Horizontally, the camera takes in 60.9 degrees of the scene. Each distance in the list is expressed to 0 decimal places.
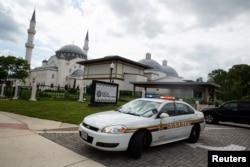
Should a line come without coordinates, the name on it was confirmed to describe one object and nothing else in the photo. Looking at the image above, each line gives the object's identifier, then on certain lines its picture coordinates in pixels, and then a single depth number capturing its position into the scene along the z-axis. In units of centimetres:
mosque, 3808
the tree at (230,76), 6423
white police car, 521
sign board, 1548
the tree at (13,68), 4734
